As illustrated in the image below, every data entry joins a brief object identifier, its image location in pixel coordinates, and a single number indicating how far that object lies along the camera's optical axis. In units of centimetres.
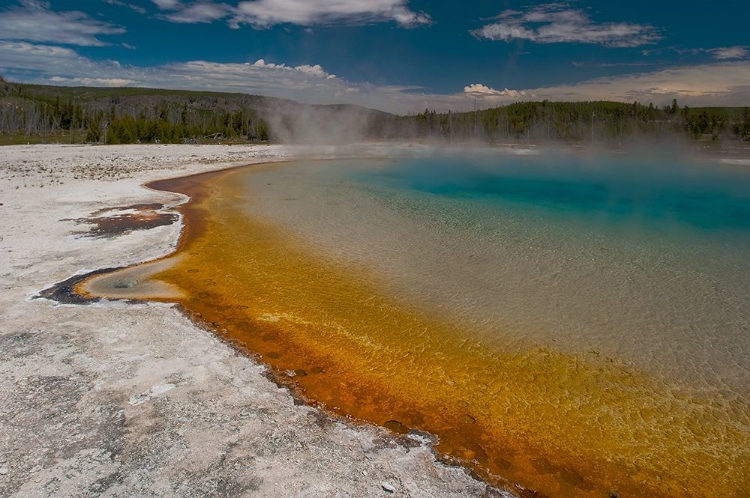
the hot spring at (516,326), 461
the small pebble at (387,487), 386
